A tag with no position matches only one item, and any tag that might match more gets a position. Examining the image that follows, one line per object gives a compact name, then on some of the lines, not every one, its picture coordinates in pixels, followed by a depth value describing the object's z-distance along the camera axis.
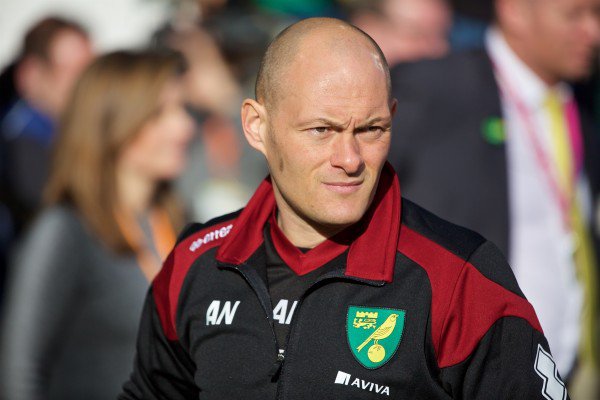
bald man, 4.83
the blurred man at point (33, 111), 12.78
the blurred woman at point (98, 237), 8.10
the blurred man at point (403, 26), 12.59
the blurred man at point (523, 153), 9.16
